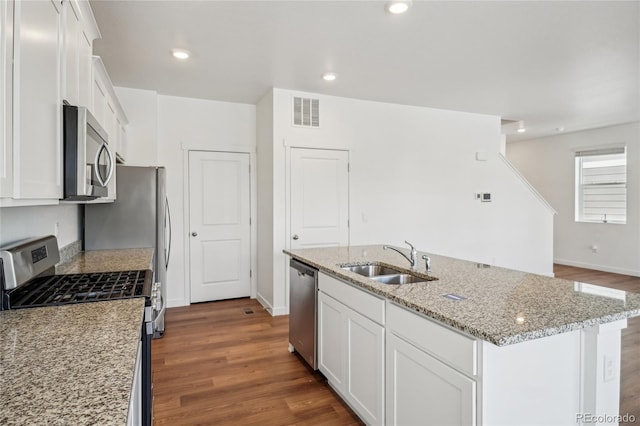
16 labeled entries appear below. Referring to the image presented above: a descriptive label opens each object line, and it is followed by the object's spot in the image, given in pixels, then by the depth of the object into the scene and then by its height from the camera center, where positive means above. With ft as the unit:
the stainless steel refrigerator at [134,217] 11.06 -0.22
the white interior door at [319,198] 14.53 +0.54
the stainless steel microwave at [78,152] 4.90 +0.79
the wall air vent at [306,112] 14.42 +3.93
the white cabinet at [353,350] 6.40 -2.78
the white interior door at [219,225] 15.48 -0.63
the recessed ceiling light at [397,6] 7.88 +4.48
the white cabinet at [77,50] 5.20 +2.55
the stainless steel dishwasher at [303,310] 9.04 -2.62
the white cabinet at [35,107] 3.46 +1.10
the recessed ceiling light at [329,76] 12.41 +4.62
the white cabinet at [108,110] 7.57 +2.57
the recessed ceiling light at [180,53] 10.45 +4.53
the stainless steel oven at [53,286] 4.87 -1.24
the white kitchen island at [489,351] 4.42 -1.89
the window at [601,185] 21.36 +1.58
